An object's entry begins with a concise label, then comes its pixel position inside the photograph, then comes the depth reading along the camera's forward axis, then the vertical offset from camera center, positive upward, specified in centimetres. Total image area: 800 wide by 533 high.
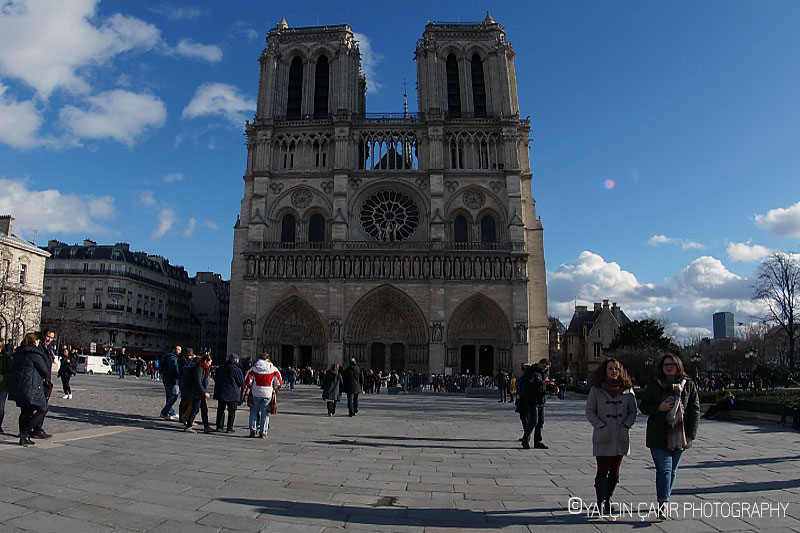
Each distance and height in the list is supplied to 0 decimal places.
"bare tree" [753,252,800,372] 2833 +298
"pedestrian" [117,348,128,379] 2656 -75
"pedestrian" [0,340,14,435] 742 -31
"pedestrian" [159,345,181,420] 995 -52
